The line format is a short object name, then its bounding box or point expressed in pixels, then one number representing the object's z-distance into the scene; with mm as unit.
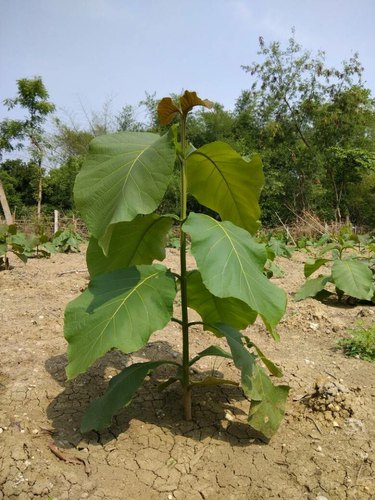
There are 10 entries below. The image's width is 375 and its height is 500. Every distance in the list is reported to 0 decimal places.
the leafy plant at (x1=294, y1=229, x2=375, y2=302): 3910
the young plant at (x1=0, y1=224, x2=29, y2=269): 5355
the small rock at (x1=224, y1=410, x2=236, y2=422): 2043
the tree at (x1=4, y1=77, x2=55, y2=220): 17500
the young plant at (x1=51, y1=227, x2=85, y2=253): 7766
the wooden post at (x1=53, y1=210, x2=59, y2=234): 12630
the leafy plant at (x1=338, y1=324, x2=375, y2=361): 2746
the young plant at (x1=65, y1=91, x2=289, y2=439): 1503
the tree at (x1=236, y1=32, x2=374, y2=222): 19672
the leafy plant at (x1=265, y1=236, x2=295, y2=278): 5389
